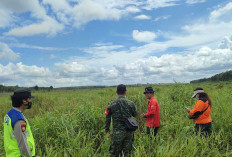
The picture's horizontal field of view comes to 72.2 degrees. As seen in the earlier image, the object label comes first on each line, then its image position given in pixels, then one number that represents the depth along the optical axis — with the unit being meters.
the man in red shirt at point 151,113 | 4.07
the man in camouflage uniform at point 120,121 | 3.40
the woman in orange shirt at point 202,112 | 3.93
